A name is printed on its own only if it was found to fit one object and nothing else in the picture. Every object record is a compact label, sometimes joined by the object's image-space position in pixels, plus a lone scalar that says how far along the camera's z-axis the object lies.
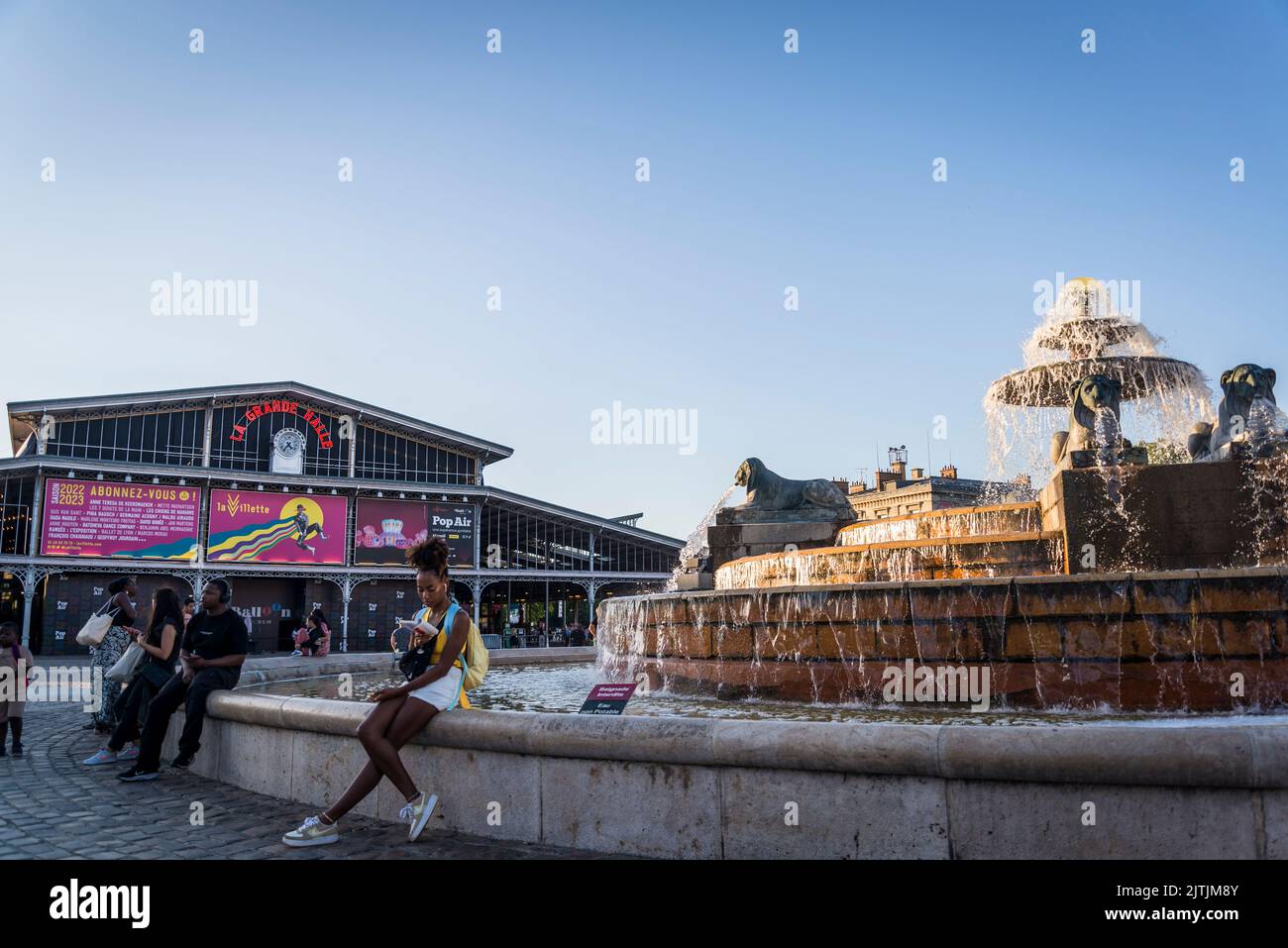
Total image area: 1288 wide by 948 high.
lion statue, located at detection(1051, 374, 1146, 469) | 9.45
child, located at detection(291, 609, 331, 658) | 16.64
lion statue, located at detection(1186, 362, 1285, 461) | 8.35
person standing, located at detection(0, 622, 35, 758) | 7.71
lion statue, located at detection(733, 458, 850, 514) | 13.75
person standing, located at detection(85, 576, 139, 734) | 8.45
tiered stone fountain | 6.23
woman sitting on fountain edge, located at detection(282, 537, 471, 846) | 4.51
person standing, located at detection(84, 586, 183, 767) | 7.39
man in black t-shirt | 6.41
